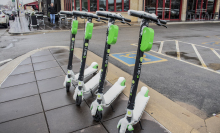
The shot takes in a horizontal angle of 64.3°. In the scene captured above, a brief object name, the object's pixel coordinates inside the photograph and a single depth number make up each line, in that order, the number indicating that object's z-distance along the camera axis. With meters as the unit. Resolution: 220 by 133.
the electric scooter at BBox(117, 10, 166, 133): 2.01
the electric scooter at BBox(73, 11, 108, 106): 2.91
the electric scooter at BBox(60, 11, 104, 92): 3.24
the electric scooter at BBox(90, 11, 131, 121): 2.46
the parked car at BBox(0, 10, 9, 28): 16.86
